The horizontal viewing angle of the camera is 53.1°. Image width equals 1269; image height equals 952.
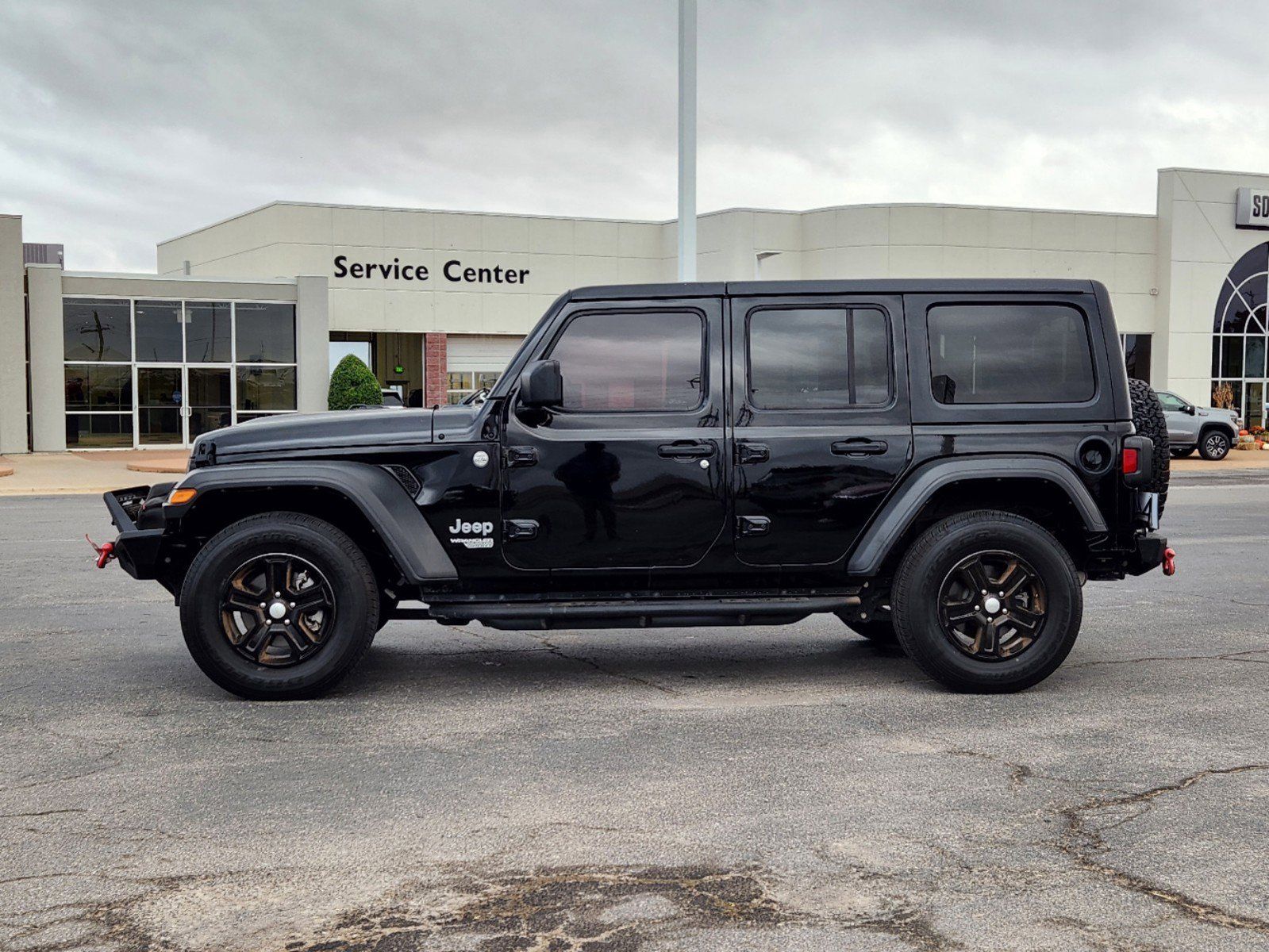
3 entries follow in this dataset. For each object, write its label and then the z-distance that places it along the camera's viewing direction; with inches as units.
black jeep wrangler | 239.3
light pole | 697.6
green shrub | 1298.0
